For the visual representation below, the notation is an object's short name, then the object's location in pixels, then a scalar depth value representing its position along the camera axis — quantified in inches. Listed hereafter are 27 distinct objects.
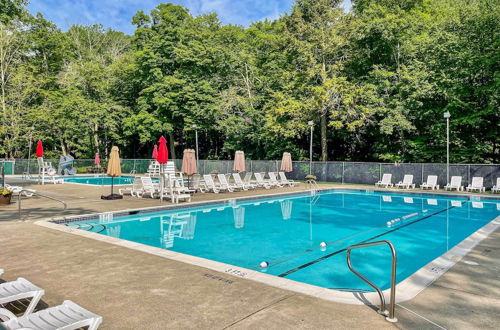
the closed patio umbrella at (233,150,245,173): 845.8
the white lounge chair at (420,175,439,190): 781.0
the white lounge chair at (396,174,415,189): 814.2
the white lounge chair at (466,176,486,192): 731.4
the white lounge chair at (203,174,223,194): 687.1
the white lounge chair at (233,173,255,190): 746.8
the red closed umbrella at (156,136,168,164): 554.3
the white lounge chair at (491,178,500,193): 703.7
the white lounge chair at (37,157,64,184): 843.9
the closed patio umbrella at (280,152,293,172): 903.7
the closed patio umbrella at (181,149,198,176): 672.4
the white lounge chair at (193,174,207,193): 697.0
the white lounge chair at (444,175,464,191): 753.6
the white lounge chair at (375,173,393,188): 832.9
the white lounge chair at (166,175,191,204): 528.1
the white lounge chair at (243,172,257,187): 773.9
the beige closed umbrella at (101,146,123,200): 573.9
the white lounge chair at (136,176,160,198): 583.6
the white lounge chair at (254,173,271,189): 796.0
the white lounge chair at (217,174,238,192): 704.4
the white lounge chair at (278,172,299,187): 840.3
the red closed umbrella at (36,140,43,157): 770.8
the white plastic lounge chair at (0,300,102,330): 107.3
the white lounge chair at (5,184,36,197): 580.5
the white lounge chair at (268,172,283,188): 818.8
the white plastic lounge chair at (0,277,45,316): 131.6
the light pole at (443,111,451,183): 760.5
